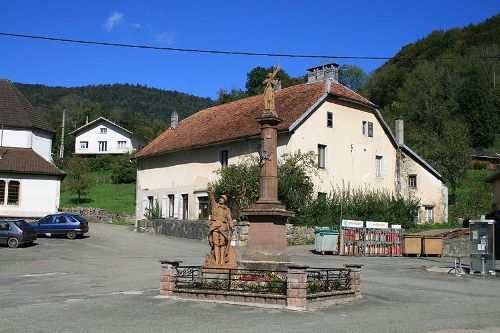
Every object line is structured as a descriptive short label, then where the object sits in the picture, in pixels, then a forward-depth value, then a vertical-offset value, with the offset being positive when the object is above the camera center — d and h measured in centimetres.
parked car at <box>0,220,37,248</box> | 2873 -111
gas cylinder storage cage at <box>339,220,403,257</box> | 2897 -106
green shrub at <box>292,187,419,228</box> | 3366 +58
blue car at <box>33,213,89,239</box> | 3297 -77
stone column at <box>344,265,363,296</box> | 1411 -147
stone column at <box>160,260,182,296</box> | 1384 -150
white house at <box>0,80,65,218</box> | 3950 +318
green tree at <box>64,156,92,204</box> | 5859 +338
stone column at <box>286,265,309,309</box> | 1210 -151
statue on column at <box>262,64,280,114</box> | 1623 +356
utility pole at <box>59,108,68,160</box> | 8550 +931
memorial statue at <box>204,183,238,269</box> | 1508 -63
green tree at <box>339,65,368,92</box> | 9480 +2313
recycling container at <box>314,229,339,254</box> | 2828 -116
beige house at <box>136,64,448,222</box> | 3600 +455
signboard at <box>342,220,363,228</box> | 2864 -30
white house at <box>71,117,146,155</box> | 8650 +1110
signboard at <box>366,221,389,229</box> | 2894 -33
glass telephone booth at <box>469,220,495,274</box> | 2116 -98
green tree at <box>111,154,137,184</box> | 6888 +489
